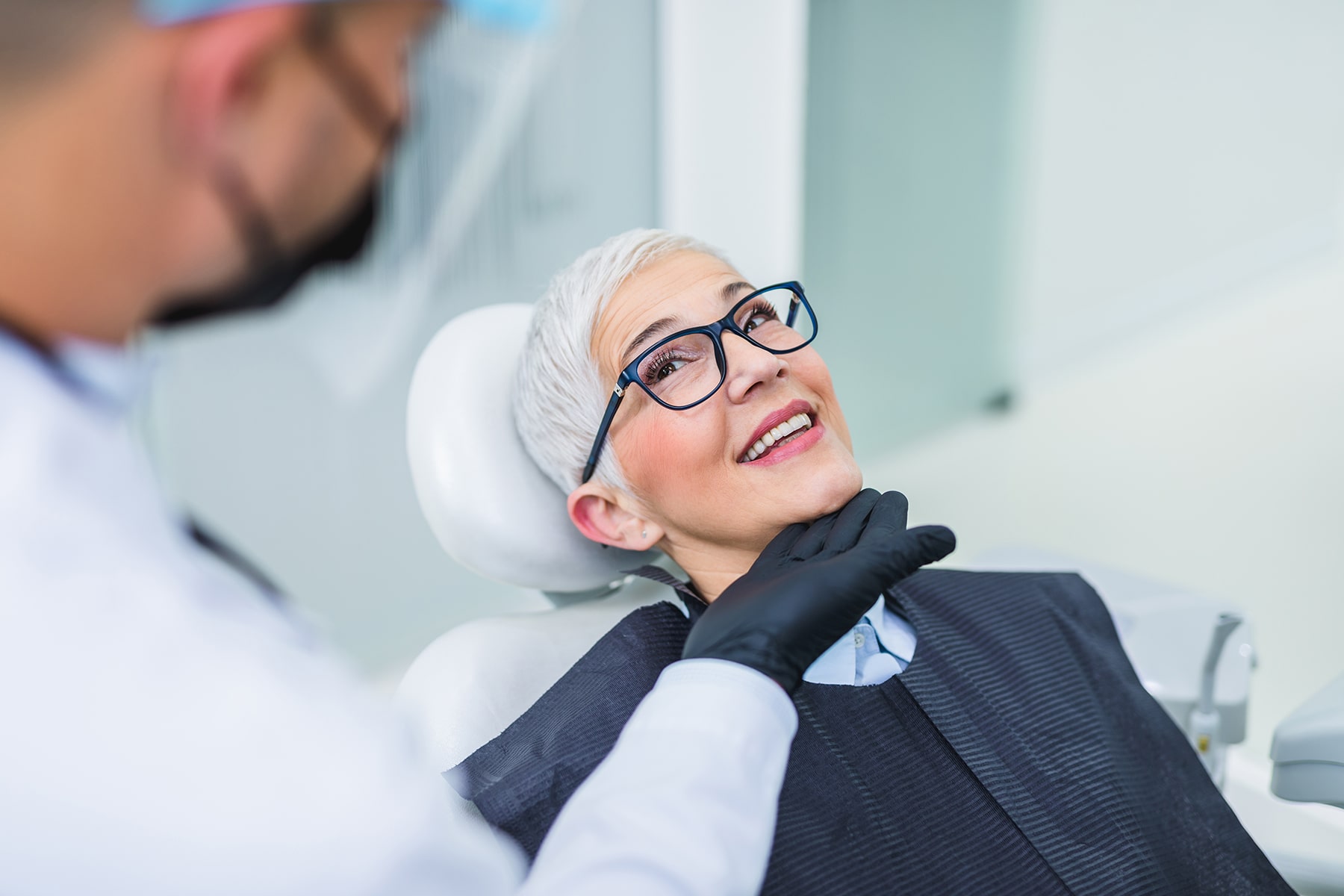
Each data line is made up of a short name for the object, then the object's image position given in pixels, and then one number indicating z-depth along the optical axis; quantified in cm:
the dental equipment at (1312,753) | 125
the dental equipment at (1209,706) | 149
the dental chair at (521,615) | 123
